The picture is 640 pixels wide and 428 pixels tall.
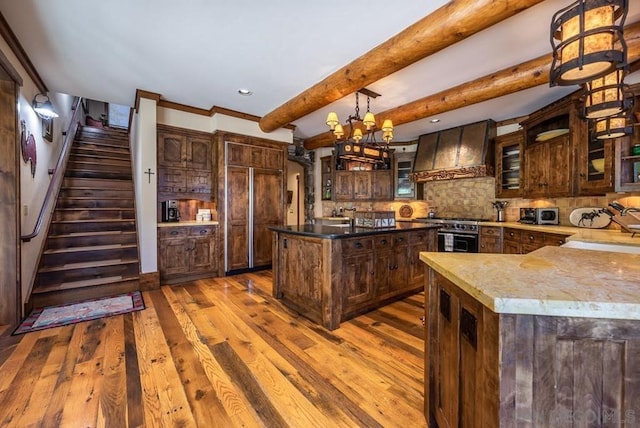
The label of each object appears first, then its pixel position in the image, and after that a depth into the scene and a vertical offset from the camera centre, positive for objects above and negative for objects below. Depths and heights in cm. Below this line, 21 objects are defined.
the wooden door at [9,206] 271 +7
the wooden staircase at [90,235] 343 -34
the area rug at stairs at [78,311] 273 -112
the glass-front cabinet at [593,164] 307 +52
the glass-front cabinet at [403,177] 628 +77
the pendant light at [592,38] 115 +75
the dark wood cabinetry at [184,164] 428 +78
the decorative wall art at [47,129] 379 +121
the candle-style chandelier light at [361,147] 308 +75
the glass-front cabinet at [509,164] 453 +77
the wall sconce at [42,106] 330 +131
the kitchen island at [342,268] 274 -66
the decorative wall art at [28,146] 297 +78
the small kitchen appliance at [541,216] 406 -12
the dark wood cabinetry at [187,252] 409 -64
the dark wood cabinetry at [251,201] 470 +18
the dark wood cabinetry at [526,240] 345 -44
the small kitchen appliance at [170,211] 446 +1
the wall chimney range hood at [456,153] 482 +107
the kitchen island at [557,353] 81 -45
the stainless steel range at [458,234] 472 -46
